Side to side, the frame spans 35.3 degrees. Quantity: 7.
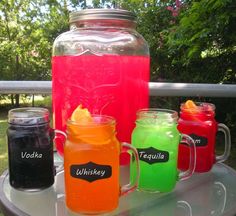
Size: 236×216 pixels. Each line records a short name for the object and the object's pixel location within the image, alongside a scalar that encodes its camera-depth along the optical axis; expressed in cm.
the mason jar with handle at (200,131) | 97
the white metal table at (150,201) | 78
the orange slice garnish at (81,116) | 74
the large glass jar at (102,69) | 93
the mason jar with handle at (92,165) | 71
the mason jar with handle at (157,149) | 82
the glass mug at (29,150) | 82
